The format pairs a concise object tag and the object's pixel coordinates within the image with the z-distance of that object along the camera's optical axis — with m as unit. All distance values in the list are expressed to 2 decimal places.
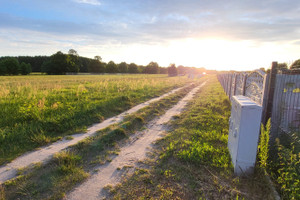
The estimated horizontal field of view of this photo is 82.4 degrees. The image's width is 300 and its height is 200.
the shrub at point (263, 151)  3.10
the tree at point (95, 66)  94.56
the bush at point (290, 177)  2.38
